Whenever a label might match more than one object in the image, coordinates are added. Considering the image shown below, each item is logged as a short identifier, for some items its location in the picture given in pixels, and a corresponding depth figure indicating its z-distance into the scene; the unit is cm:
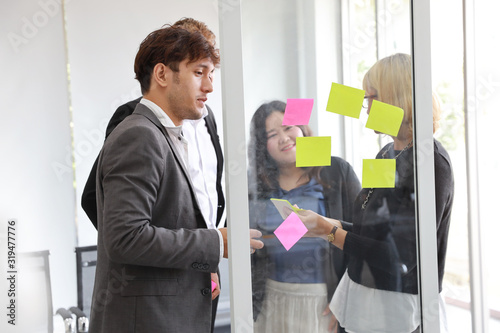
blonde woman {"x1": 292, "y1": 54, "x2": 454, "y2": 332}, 141
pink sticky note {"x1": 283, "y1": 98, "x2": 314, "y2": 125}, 132
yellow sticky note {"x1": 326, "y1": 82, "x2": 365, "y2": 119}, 136
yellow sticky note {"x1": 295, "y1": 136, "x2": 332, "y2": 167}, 134
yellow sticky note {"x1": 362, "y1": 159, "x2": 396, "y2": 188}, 142
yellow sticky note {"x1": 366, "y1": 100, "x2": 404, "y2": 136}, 142
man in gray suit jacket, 130
